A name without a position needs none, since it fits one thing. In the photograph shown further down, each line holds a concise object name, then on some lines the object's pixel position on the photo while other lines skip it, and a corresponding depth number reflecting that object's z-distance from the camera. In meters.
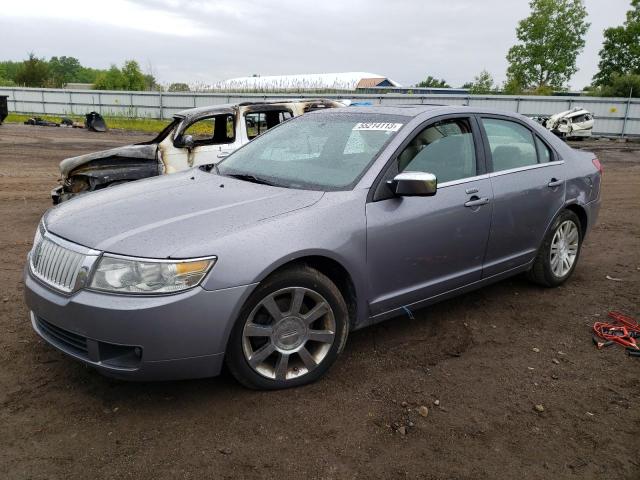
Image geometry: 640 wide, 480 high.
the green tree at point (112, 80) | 63.00
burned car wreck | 7.14
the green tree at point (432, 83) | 90.06
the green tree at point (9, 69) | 98.36
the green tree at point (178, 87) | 39.78
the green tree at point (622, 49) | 51.28
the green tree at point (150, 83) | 46.27
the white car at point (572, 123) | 24.41
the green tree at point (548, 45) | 55.44
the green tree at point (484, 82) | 55.41
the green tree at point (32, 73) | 58.84
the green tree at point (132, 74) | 61.16
